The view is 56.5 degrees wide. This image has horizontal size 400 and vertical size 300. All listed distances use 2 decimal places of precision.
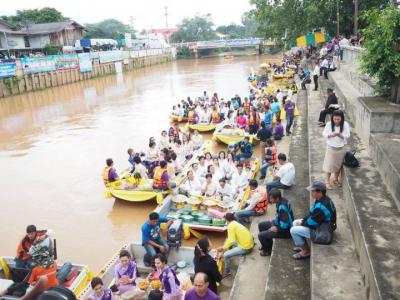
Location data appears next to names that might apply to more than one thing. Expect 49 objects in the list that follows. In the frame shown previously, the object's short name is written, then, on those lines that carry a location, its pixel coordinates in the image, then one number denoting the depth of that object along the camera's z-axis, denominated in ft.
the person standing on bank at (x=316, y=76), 56.88
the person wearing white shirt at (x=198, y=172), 31.63
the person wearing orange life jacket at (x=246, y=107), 52.16
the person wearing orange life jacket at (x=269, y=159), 33.86
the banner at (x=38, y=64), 112.37
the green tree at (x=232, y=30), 333.83
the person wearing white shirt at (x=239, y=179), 30.81
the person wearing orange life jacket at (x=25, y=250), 20.83
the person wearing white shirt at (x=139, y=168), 33.50
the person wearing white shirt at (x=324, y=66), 59.62
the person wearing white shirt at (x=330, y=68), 59.26
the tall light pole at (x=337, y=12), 79.20
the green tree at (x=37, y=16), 183.01
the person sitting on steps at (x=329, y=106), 30.25
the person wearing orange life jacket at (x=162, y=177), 30.78
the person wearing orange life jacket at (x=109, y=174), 33.04
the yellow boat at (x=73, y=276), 19.94
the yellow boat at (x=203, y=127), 55.98
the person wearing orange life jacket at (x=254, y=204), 24.66
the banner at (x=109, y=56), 158.53
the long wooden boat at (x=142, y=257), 21.24
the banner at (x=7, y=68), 102.93
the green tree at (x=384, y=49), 21.47
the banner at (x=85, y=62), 140.67
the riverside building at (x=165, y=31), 373.40
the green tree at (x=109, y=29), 239.23
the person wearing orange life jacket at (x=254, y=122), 47.03
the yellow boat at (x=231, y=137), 46.93
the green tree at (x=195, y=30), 295.89
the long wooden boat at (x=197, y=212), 26.32
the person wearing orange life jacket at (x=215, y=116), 56.95
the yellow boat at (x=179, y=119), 63.98
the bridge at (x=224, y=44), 240.53
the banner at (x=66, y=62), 127.31
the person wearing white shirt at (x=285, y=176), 23.32
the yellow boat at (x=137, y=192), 31.37
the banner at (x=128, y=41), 225.41
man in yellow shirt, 20.06
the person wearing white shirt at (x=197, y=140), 44.56
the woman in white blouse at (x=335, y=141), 18.65
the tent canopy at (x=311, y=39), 80.18
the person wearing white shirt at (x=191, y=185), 30.50
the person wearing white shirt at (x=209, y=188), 29.66
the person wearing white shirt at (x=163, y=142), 41.00
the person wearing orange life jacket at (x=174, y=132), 44.87
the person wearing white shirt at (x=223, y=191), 29.30
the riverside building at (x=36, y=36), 137.75
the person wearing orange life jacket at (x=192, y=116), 59.06
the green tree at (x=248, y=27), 337.15
